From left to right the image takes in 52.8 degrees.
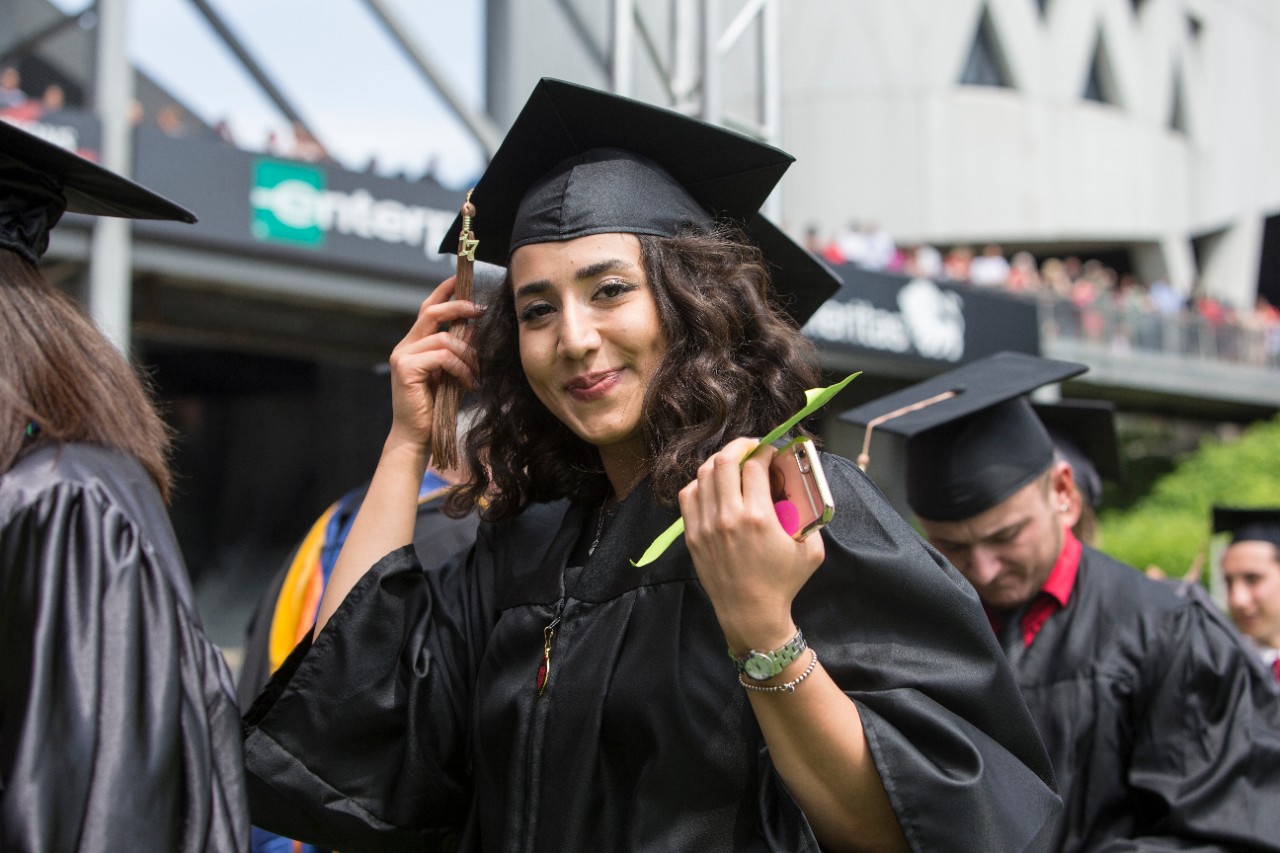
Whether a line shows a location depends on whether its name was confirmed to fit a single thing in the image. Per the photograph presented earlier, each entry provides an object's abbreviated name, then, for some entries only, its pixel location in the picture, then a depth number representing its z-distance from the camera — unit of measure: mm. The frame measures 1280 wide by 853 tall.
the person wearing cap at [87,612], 1650
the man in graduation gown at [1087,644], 2600
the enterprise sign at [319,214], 10594
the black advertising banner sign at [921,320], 14516
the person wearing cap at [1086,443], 3875
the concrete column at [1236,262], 33719
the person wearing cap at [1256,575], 4980
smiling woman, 1620
